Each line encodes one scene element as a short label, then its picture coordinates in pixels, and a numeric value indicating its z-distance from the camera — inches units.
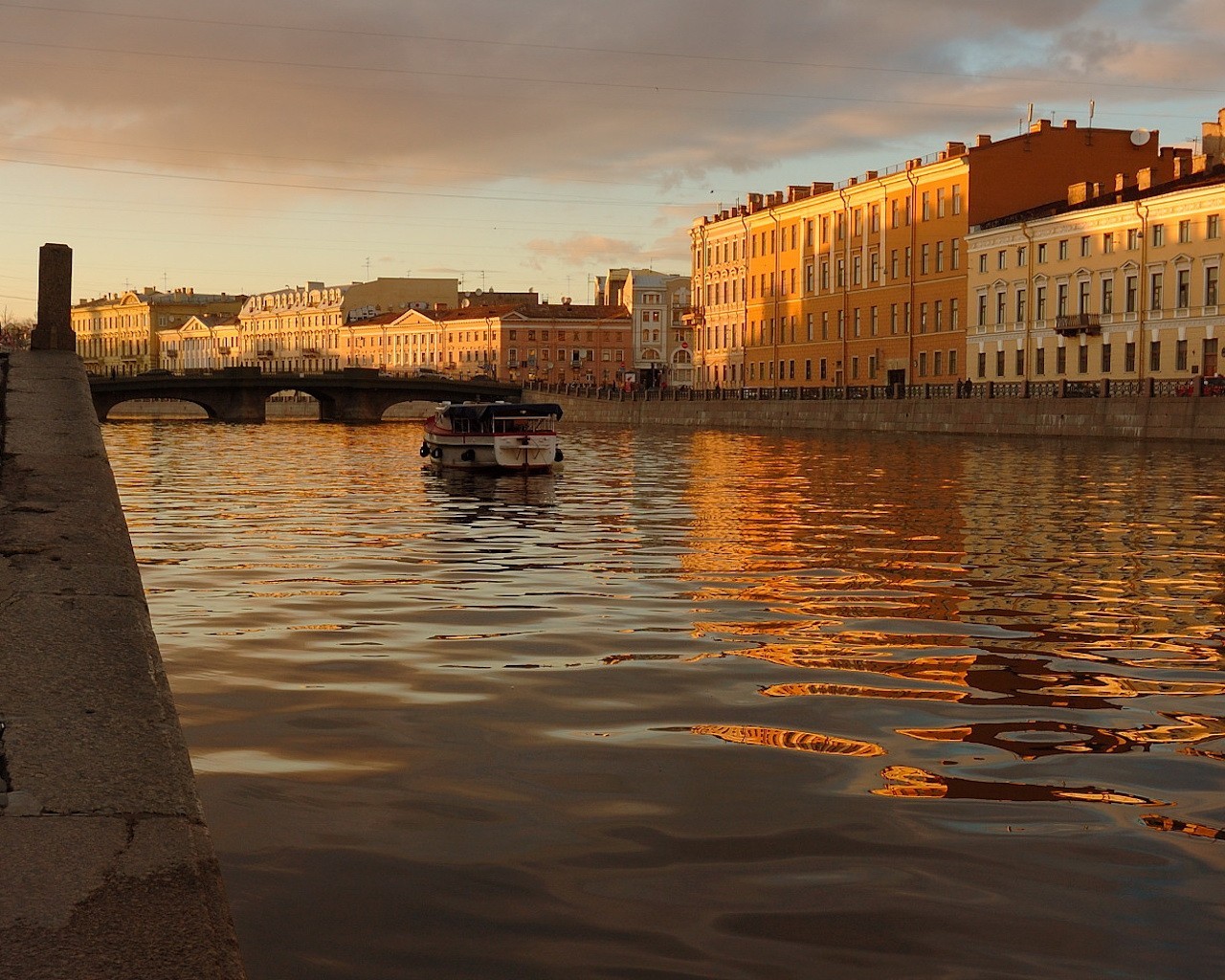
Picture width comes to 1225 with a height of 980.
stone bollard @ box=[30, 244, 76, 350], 578.9
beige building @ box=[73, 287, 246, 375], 7652.6
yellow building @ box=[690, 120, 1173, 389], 2758.4
